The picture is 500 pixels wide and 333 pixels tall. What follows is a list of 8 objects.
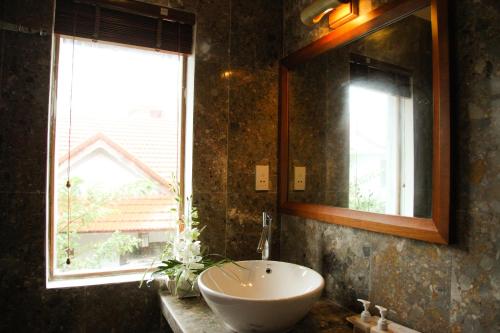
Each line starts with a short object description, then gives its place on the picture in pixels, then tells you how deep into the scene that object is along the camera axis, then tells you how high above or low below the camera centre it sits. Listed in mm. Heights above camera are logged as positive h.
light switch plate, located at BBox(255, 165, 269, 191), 1602 -16
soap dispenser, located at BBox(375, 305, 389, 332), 951 -454
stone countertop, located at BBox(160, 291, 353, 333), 1040 -522
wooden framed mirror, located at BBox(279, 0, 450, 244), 896 +197
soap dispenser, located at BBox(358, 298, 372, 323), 1020 -460
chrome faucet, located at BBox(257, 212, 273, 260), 1370 -291
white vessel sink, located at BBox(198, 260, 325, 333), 872 -407
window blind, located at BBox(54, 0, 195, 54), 1309 +673
